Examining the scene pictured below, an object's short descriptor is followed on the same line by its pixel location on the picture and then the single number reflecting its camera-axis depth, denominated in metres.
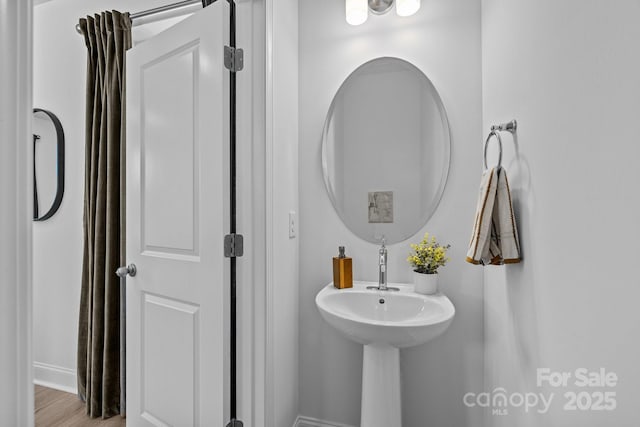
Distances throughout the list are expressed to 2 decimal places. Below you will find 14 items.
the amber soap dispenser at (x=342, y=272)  1.60
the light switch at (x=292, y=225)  1.68
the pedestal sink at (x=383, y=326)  1.22
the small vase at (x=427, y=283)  1.51
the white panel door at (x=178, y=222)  1.32
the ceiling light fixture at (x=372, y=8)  1.58
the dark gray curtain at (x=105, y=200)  1.90
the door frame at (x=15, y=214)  0.53
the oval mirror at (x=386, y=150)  1.63
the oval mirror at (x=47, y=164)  2.21
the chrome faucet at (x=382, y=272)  1.58
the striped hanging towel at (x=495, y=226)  1.07
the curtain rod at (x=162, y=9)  1.85
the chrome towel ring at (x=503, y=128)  1.12
